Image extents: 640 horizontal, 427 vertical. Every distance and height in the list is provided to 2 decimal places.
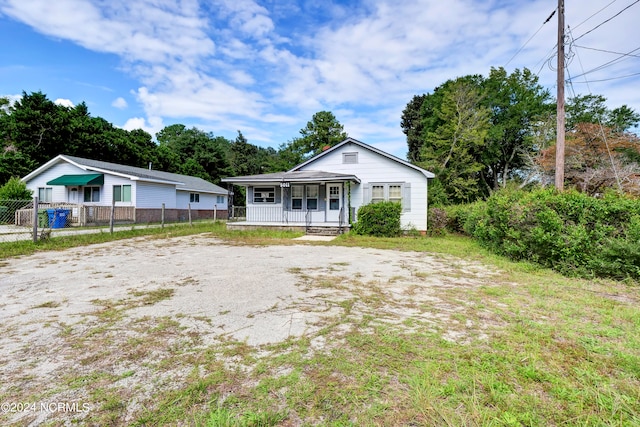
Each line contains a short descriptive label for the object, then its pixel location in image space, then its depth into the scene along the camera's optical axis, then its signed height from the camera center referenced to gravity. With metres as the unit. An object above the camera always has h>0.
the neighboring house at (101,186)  19.66 +1.39
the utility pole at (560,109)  8.43 +3.05
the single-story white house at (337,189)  14.32 +1.00
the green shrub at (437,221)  14.52 -0.60
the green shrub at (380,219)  13.19 -0.50
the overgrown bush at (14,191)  16.83 +0.81
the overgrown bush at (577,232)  5.23 -0.44
